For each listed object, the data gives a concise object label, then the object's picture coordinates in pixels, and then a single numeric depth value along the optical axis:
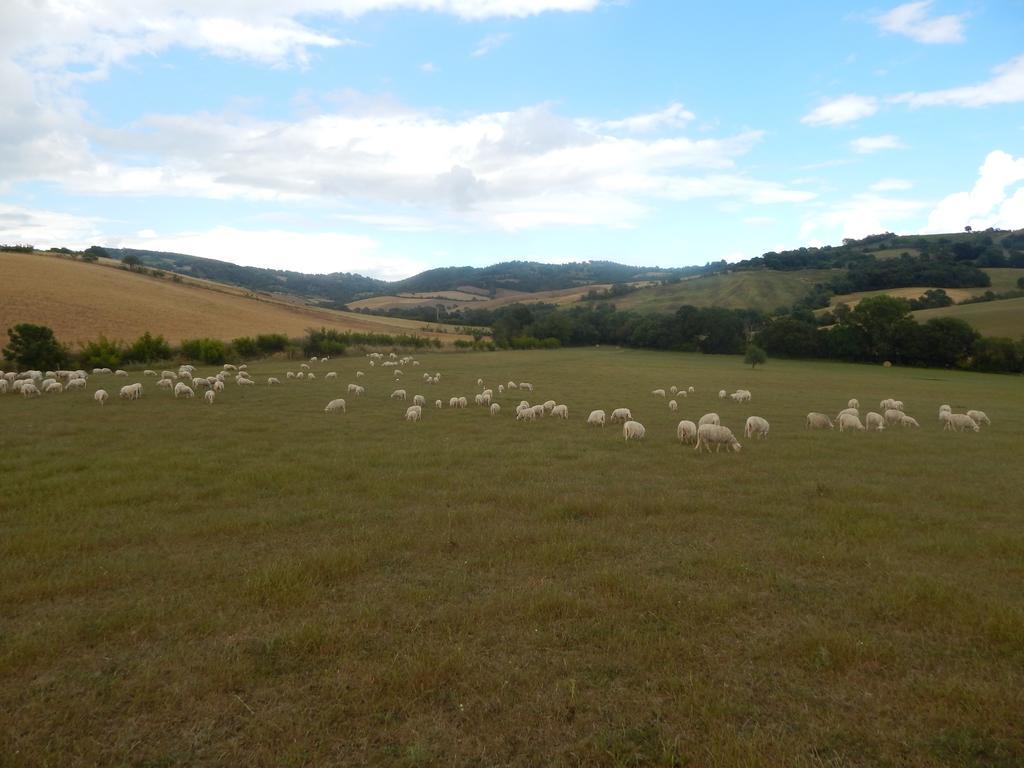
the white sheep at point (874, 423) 20.81
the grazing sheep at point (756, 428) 19.05
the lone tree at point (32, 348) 38.88
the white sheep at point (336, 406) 23.59
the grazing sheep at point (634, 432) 18.06
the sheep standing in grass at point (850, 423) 20.67
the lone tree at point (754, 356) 63.00
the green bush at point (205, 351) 49.06
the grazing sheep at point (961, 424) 21.61
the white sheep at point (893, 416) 22.45
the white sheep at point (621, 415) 21.31
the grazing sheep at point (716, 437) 16.48
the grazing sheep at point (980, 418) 23.66
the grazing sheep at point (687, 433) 17.53
